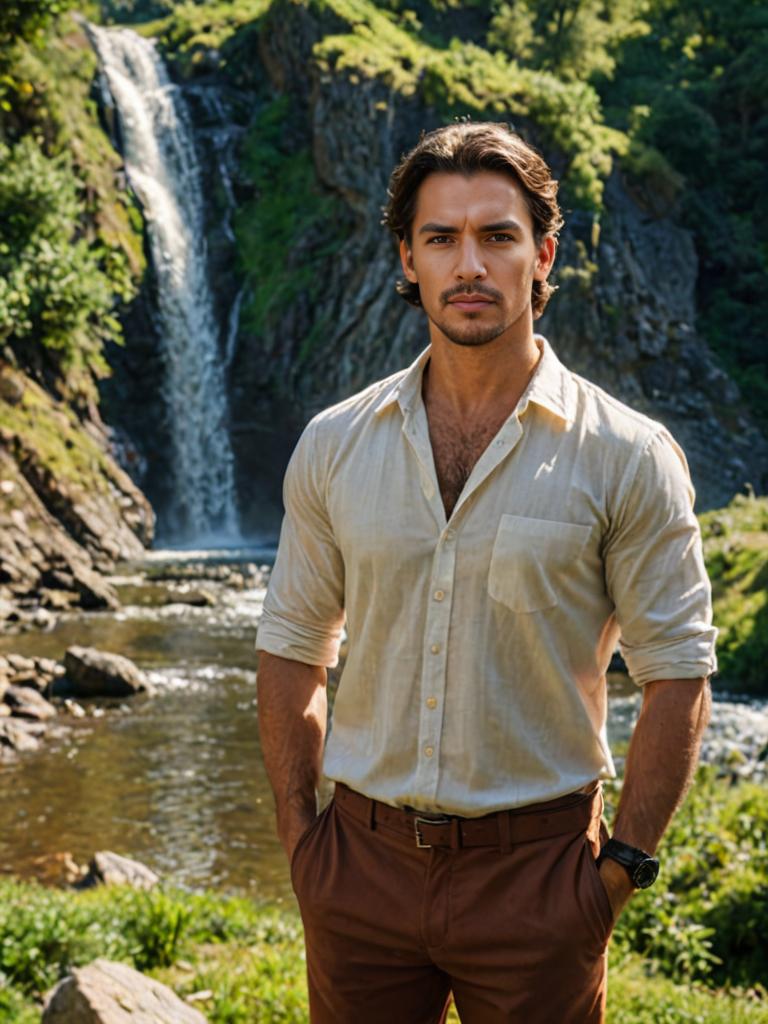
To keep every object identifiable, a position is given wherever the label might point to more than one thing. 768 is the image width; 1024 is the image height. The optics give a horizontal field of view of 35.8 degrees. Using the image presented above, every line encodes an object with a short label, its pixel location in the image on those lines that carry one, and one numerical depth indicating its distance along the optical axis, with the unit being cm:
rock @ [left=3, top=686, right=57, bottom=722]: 1343
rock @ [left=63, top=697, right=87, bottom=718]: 1368
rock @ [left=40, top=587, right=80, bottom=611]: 1961
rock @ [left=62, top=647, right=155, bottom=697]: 1450
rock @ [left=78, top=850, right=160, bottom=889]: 800
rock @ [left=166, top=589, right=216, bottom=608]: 2023
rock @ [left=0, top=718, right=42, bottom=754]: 1234
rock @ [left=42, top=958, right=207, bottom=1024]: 408
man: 255
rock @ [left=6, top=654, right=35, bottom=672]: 1482
